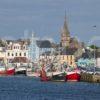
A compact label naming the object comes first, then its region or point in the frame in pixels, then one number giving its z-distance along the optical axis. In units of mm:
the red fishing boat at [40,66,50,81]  174800
